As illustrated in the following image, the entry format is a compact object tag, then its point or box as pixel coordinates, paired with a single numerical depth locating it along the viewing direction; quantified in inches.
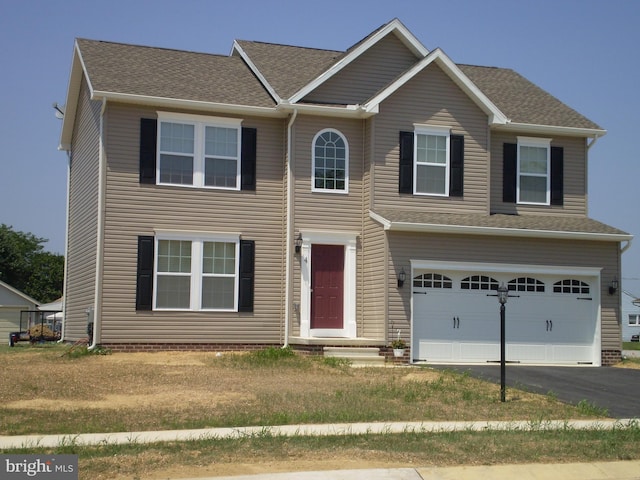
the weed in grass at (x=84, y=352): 785.6
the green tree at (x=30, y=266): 2608.3
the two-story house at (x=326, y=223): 832.9
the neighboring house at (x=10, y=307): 1881.2
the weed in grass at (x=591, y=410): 561.3
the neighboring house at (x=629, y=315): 2689.5
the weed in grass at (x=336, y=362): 751.1
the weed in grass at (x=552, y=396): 609.3
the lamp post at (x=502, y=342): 594.9
